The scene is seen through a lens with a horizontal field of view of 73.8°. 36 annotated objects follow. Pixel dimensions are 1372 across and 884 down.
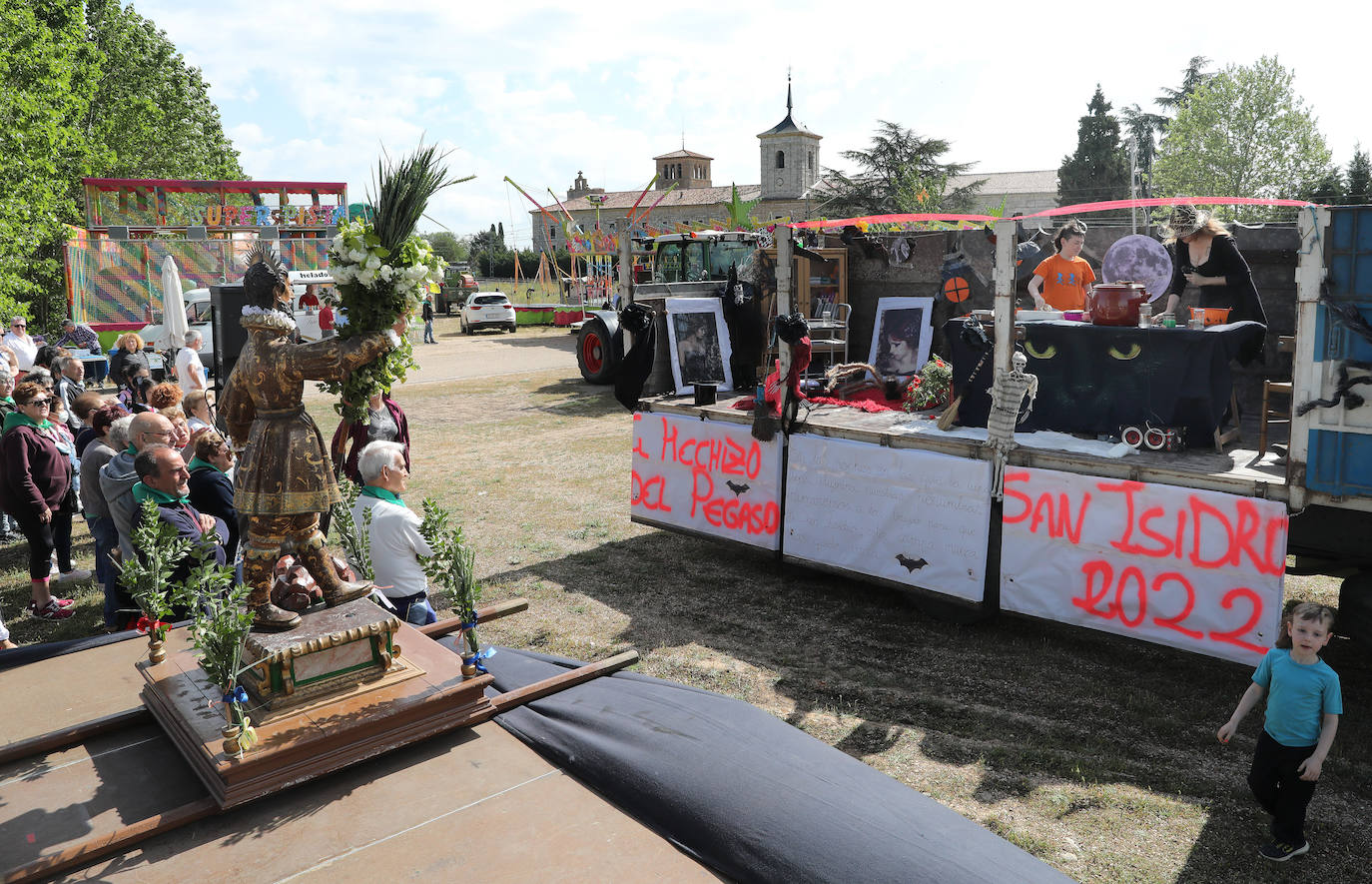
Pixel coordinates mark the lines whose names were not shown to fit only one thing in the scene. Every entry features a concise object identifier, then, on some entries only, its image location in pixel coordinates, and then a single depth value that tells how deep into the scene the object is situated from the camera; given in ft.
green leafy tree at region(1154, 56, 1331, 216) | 148.36
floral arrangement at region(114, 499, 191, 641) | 11.45
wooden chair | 18.37
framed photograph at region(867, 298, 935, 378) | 30.14
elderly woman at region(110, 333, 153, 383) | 37.32
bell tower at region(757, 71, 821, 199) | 279.08
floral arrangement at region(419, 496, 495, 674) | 11.35
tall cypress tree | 231.09
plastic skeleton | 20.39
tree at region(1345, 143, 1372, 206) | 137.84
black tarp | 8.77
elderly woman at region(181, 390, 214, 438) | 25.12
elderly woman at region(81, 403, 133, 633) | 19.83
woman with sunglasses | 22.62
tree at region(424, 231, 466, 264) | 276.41
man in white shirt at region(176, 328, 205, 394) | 33.78
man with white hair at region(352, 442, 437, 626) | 15.14
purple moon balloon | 22.88
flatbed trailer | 16.37
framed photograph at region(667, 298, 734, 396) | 29.96
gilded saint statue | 10.61
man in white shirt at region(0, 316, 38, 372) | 39.06
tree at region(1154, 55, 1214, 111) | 273.33
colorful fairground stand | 73.51
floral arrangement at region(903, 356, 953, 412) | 25.07
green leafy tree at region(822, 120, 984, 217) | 200.54
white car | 108.58
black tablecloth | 19.51
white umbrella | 38.52
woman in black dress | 20.95
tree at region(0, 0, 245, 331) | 52.11
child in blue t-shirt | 12.72
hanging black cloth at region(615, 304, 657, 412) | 29.53
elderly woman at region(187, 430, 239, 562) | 18.33
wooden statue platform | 9.16
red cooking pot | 20.33
